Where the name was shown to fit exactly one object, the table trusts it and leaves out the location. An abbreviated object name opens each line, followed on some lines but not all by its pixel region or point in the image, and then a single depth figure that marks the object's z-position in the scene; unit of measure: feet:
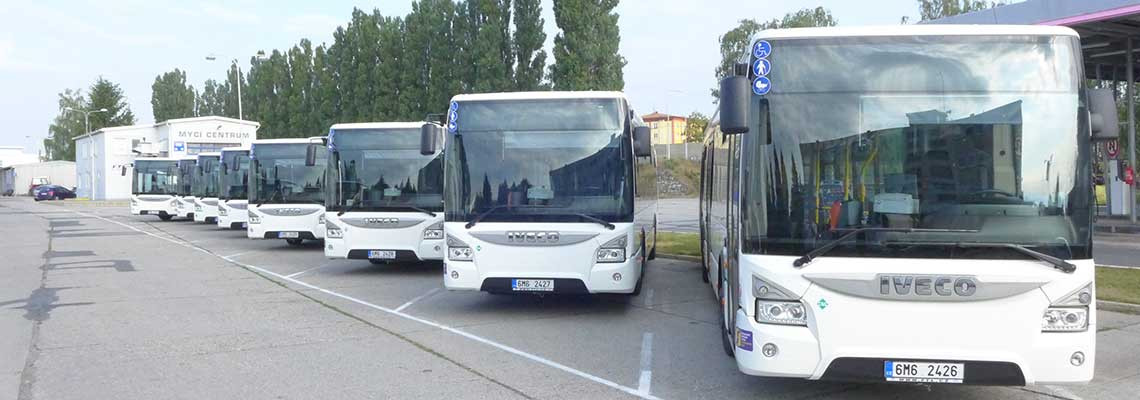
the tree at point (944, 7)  191.31
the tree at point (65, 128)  383.65
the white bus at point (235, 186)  82.58
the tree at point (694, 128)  284.00
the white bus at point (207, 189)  99.45
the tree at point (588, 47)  114.42
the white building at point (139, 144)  194.49
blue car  243.19
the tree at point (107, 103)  309.22
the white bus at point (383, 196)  48.08
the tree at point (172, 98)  276.62
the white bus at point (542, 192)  32.81
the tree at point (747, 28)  196.75
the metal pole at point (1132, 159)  74.69
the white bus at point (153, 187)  122.11
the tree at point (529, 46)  124.98
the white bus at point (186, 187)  112.98
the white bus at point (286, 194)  65.05
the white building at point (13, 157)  418.59
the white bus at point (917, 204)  18.20
